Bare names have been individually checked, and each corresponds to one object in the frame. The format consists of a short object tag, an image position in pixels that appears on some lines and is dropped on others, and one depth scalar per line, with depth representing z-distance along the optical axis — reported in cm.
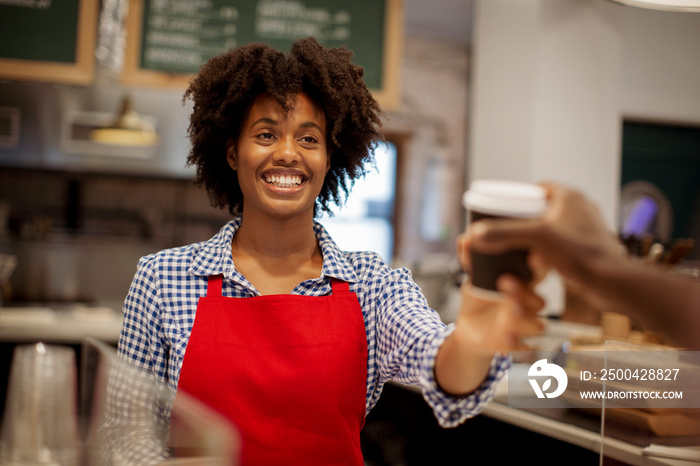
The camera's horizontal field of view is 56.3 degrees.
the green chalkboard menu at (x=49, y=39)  298
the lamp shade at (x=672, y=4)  142
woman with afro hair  118
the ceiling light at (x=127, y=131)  386
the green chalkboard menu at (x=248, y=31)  309
